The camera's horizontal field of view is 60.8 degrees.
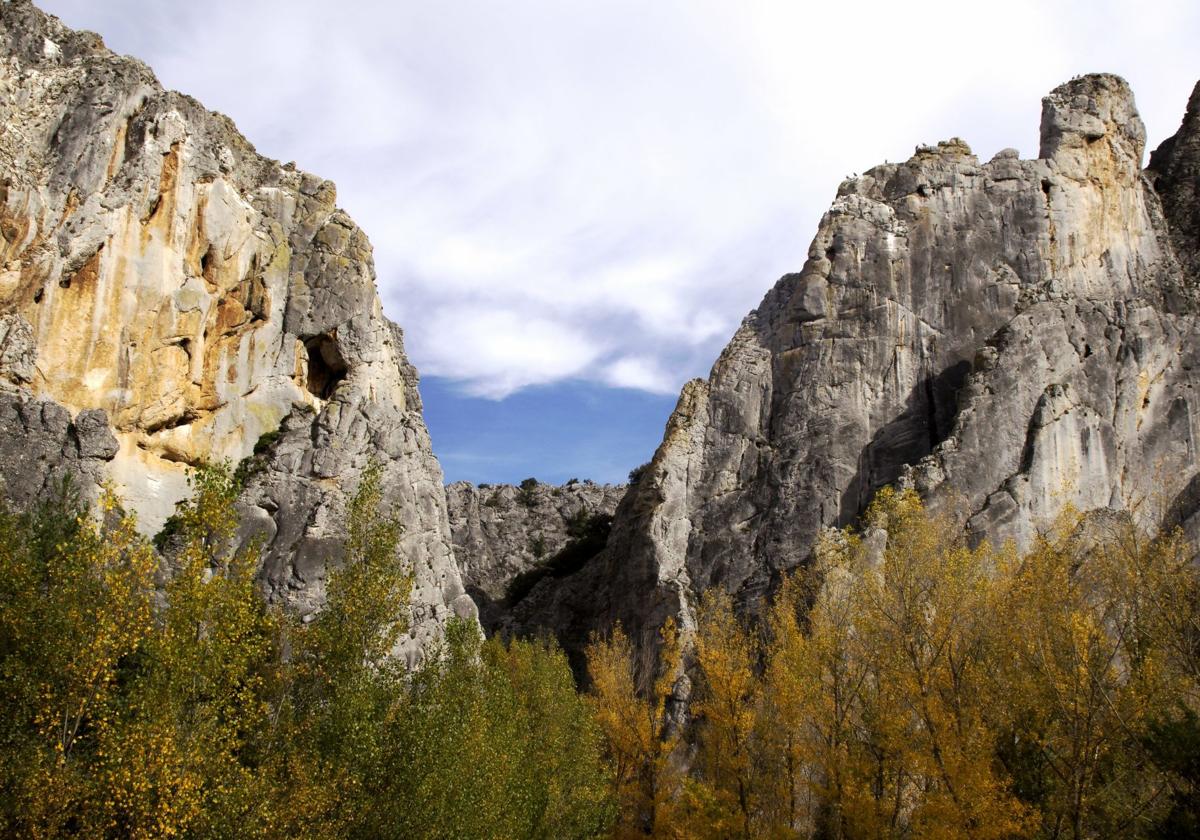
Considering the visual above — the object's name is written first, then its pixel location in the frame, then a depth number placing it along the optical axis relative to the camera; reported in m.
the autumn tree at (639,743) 36.56
